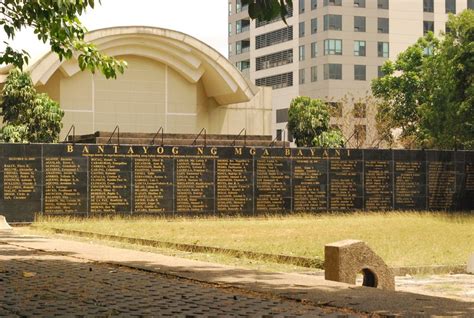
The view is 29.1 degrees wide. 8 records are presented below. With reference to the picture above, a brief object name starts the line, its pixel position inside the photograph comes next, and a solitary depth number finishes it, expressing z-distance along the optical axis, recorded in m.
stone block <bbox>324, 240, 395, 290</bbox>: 12.30
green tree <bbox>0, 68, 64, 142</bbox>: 45.19
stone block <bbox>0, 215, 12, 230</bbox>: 24.23
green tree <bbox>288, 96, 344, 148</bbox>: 57.34
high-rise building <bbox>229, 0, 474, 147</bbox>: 89.75
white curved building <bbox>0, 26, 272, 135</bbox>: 48.97
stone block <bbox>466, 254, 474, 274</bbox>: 15.44
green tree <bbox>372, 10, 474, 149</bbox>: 41.62
